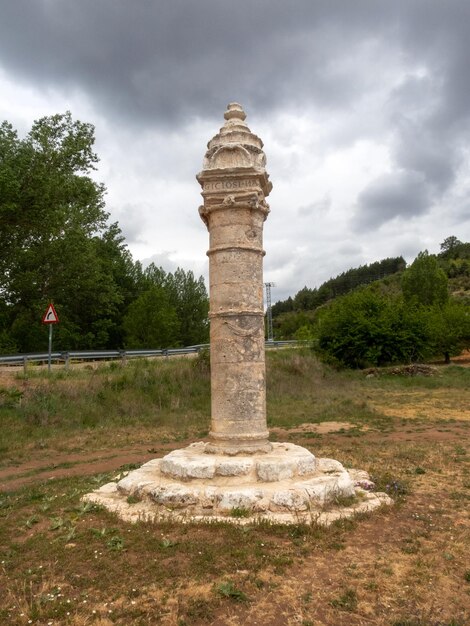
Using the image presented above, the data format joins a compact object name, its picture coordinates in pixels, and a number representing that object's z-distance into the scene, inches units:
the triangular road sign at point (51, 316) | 599.7
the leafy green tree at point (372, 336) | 1164.5
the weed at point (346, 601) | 158.6
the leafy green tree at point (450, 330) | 1379.2
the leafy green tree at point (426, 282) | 2094.0
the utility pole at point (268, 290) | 2080.7
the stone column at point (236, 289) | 287.9
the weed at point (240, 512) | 231.5
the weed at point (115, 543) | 200.7
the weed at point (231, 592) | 163.6
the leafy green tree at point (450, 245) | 3840.1
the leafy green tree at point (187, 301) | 1616.6
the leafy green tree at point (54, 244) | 677.9
